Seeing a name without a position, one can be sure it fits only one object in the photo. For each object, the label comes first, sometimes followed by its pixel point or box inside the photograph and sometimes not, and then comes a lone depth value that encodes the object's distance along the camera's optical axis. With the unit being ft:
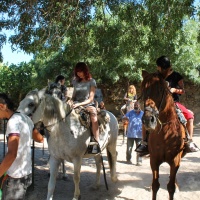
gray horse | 17.51
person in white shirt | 10.33
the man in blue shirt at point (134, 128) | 33.27
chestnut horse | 15.90
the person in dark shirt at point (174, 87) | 17.83
